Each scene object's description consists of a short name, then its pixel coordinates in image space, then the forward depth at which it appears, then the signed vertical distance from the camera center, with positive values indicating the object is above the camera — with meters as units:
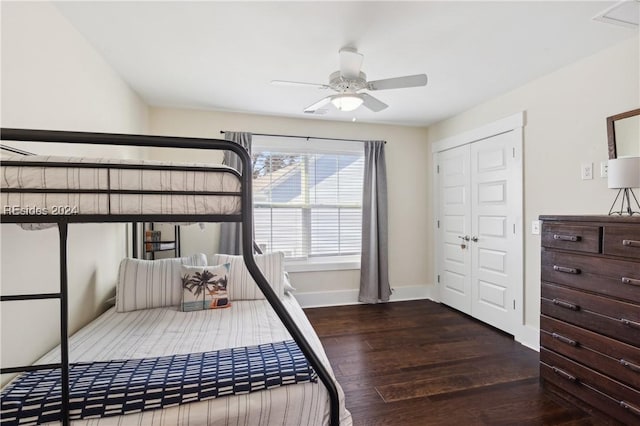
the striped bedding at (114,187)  1.05 +0.09
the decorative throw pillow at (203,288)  2.35 -0.59
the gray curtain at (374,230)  3.99 -0.24
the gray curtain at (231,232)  3.54 -0.22
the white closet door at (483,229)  3.00 -0.20
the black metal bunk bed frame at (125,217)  1.07 -0.01
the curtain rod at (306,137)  3.74 +0.94
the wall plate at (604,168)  2.23 +0.30
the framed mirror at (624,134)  2.07 +0.53
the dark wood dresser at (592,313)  1.67 -0.62
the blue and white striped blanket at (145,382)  1.18 -0.71
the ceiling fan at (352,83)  2.11 +0.92
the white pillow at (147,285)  2.32 -0.55
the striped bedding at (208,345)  1.25 -0.74
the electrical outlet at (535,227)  2.76 -0.15
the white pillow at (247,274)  2.59 -0.54
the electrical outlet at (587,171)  2.34 +0.30
